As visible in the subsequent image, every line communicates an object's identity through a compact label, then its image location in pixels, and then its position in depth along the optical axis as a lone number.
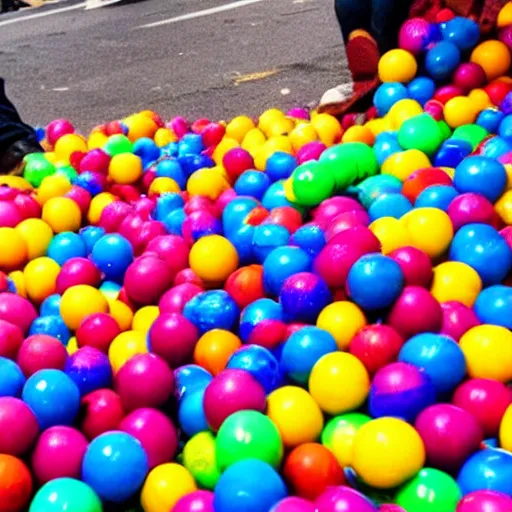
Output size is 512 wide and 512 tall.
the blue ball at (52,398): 1.66
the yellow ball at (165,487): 1.53
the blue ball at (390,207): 2.18
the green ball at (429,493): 1.41
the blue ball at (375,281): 1.79
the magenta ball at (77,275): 2.21
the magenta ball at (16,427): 1.57
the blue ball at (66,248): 2.38
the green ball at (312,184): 2.27
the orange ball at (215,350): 1.85
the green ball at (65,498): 1.45
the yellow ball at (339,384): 1.64
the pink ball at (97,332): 1.96
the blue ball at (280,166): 2.61
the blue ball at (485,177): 2.11
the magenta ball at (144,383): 1.69
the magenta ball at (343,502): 1.33
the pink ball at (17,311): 2.05
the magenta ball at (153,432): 1.61
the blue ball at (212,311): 1.96
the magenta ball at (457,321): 1.81
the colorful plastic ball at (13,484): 1.49
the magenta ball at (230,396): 1.59
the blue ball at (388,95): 2.89
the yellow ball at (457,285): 1.90
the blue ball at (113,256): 2.27
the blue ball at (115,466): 1.53
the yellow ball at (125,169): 2.81
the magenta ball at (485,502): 1.33
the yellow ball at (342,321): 1.81
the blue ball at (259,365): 1.73
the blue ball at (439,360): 1.65
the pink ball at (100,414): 1.71
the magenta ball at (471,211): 2.05
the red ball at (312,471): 1.49
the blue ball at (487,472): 1.42
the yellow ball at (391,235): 2.01
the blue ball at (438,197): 2.14
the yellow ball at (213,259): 2.14
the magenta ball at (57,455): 1.58
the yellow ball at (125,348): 1.89
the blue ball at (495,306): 1.81
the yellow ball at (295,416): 1.60
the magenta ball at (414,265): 1.88
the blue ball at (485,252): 1.95
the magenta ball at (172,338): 1.84
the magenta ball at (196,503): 1.44
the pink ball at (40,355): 1.81
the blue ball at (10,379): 1.72
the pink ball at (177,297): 2.04
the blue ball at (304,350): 1.73
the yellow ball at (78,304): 2.06
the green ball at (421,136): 2.56
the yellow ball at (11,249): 2.34
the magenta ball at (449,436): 1.50
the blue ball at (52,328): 2.07
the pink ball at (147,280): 2.11
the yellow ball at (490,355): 1.68
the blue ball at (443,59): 2.86
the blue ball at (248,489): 1.37
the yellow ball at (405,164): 2.43
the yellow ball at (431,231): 2.00
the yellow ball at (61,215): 2.55
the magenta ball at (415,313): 1.76
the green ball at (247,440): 1.49
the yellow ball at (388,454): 1.45
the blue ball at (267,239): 2.16
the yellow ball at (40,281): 2.26
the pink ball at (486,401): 1.59
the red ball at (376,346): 1.72
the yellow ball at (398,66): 2.90
